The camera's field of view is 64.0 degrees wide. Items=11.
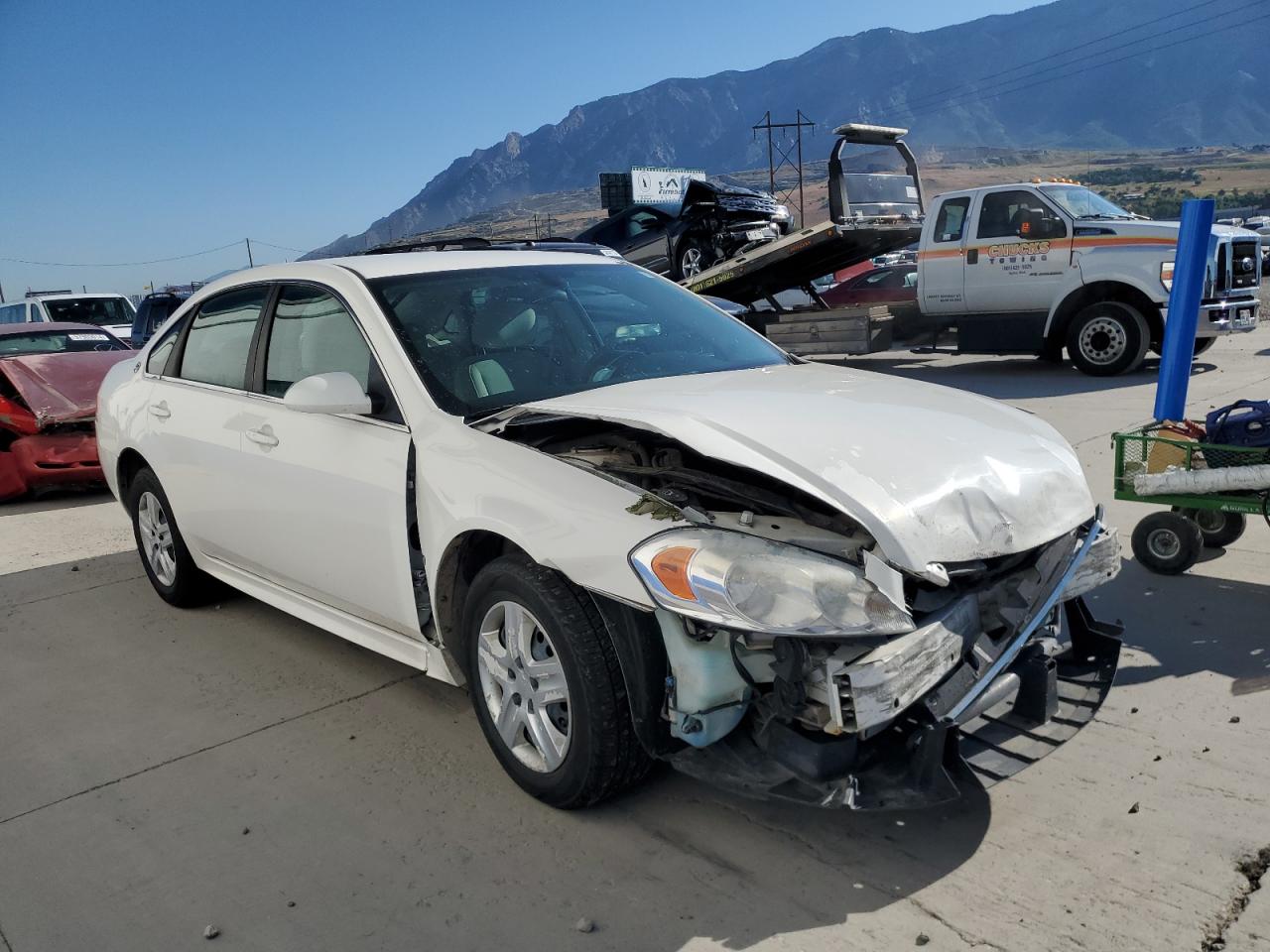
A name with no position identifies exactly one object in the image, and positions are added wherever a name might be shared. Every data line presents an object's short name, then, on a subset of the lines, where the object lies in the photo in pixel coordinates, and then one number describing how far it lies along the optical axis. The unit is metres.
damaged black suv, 14.41
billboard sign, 64.66
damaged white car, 2.53
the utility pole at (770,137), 69.07
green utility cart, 4.53
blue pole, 5.10
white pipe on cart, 4.33
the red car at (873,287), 16.22
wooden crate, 12.96
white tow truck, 10.88
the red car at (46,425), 8.45
